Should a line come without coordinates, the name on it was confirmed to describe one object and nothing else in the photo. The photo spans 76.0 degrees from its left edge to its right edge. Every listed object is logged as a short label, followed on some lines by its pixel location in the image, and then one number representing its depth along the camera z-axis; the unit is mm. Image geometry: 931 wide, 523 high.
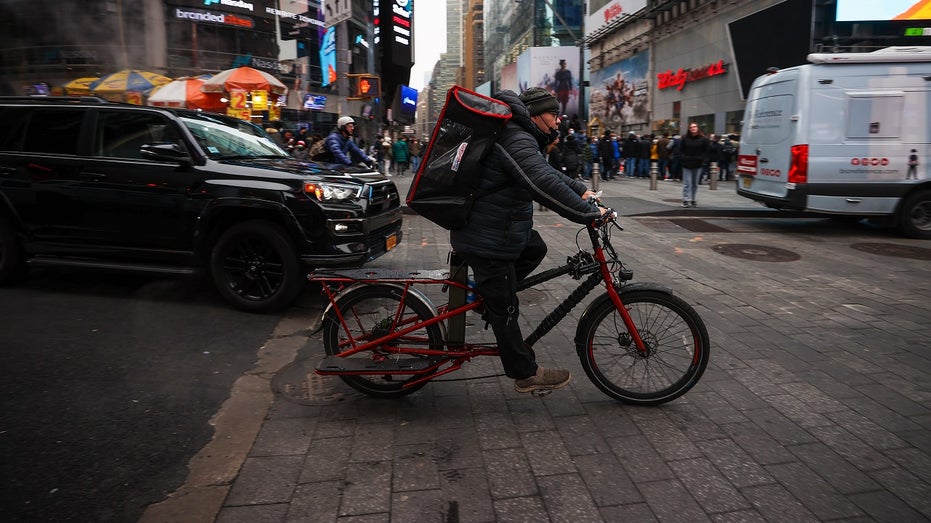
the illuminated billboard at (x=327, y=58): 38375
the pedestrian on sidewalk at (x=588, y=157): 20750
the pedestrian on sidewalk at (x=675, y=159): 22703
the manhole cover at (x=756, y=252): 8344
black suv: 5613
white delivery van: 9586
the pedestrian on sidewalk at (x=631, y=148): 24328
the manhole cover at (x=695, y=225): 11000
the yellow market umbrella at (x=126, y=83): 16297
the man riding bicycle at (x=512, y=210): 3250
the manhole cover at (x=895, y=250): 8492
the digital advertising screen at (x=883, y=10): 20906
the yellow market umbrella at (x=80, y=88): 18188
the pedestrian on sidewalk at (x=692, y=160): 13273
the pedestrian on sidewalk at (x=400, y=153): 28516
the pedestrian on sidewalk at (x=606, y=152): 23123
